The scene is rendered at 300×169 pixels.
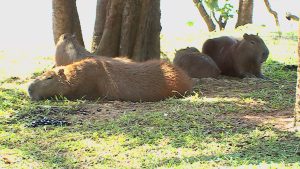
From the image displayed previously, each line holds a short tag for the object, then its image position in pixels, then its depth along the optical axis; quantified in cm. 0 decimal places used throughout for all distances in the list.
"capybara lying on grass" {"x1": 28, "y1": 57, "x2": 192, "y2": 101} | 1477
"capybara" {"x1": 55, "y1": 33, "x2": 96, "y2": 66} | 1650
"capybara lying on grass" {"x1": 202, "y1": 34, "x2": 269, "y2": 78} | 1855
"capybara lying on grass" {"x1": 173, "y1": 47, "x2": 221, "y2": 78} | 1794
